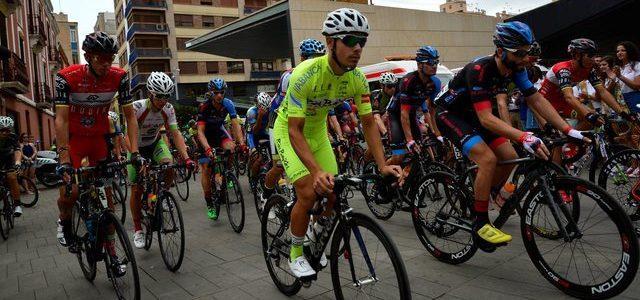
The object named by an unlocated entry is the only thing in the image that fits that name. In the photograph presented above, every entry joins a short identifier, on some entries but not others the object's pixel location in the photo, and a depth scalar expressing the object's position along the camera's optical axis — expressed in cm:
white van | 1650
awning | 2547
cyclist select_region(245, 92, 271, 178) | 768
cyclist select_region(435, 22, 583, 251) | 379
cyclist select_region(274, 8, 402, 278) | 318
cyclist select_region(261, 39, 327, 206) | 569
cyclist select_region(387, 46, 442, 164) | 612
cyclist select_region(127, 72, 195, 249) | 554
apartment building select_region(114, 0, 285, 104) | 5794
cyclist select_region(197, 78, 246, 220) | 703
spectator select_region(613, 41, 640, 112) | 690
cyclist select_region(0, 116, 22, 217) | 832
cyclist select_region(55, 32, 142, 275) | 422
